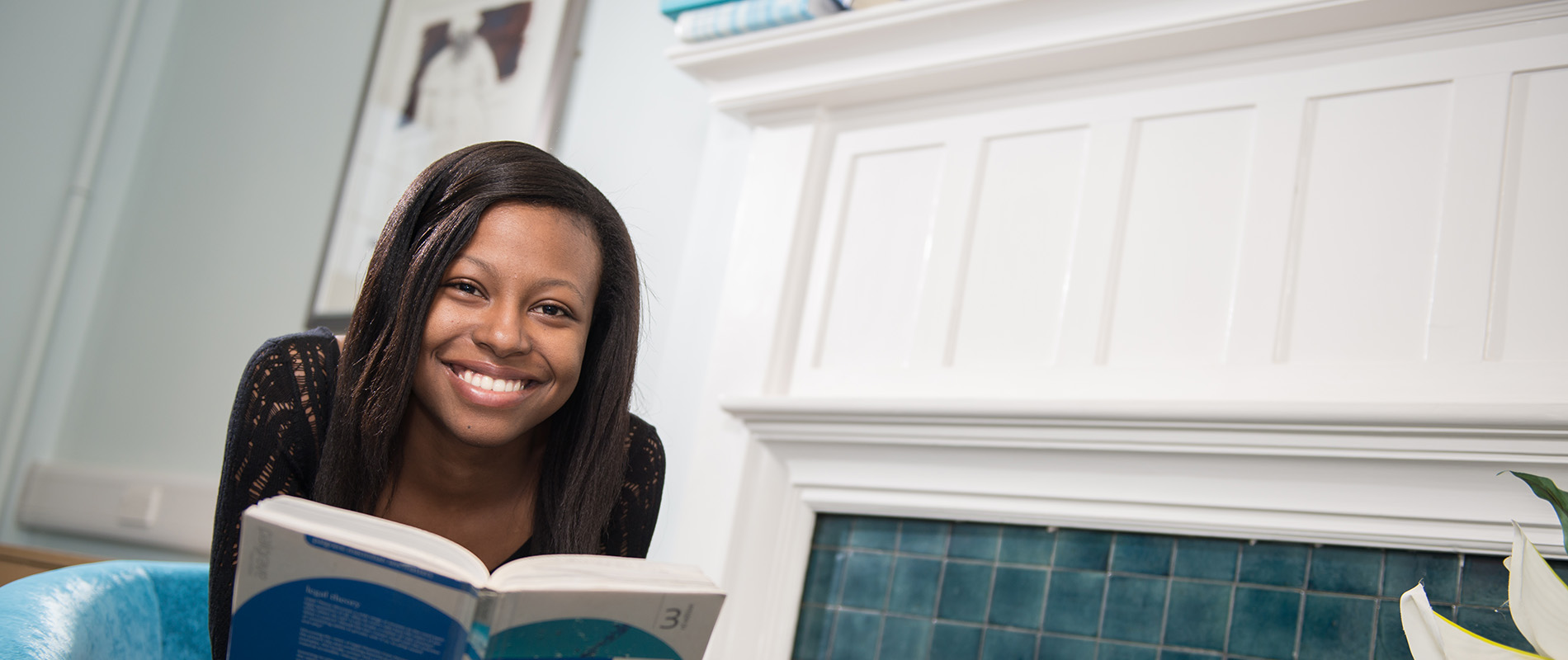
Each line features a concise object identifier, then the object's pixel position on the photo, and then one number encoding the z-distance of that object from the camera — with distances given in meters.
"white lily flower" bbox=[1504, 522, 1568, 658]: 0.73
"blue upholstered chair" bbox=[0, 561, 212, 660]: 0.98
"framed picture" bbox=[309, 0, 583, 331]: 2.29
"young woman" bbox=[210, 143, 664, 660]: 1.11
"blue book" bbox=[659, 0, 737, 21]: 1.95
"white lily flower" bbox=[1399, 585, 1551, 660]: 0.74
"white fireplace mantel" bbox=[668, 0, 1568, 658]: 1.31
